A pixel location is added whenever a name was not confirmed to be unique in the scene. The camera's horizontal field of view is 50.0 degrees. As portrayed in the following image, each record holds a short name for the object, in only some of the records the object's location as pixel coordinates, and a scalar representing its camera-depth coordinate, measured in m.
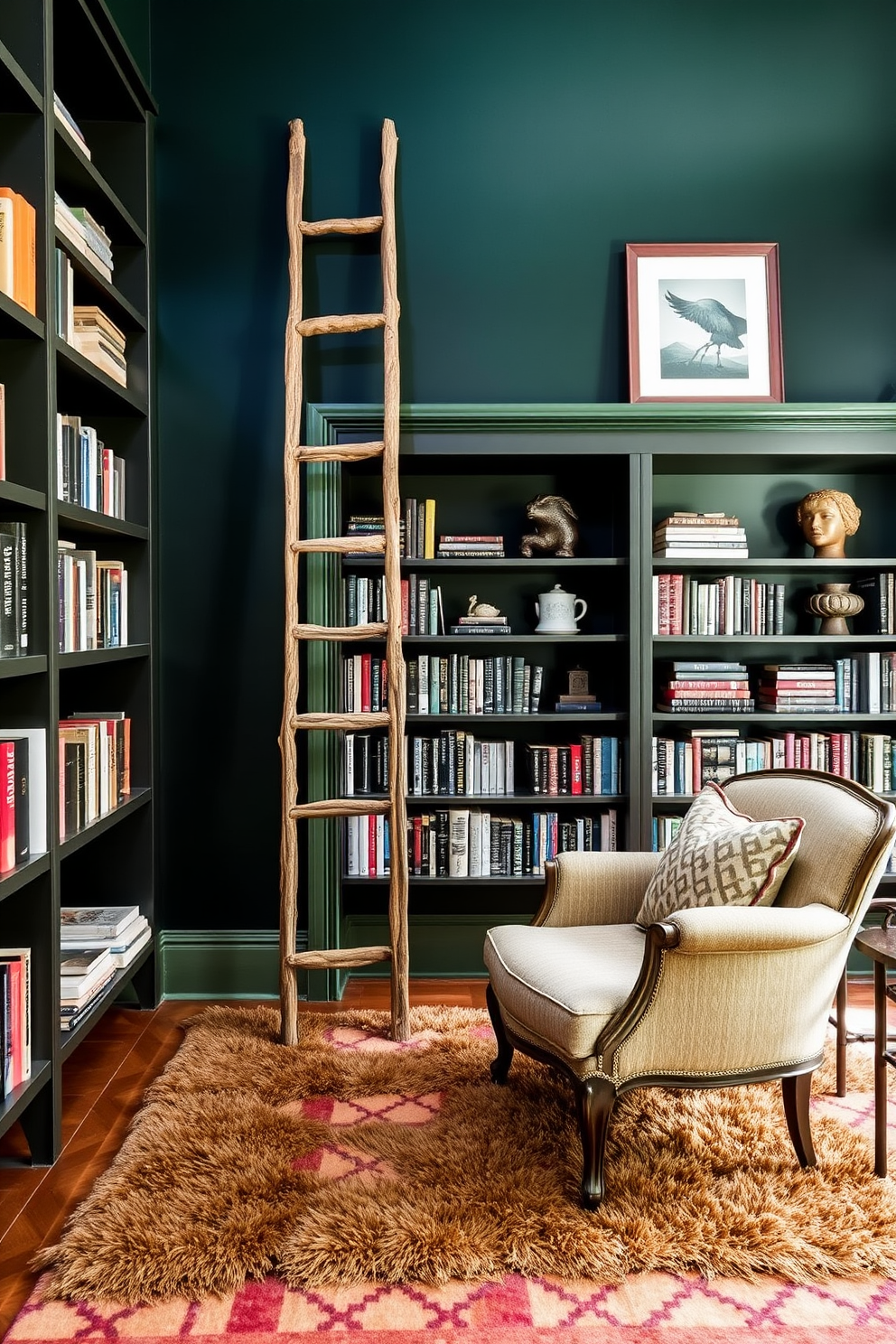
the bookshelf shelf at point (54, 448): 2.16
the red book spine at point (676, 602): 3.32
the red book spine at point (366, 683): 3.32
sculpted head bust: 3.34
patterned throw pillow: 2.16
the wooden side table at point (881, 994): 2.05
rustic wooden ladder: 2.93
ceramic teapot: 3.36
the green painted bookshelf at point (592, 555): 3.20
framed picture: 3.38
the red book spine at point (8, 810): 2.04
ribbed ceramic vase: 3.32
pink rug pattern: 1.64
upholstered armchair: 1.98
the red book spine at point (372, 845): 3.30
